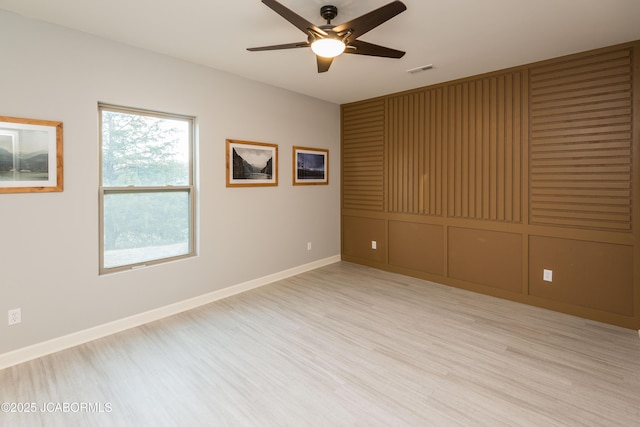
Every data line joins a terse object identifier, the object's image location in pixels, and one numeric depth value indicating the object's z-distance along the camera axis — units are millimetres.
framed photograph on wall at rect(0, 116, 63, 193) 2383
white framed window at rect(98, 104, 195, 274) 2975
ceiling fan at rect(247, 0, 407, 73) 1949
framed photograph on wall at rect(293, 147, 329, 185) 4681
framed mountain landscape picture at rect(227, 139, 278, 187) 3852
